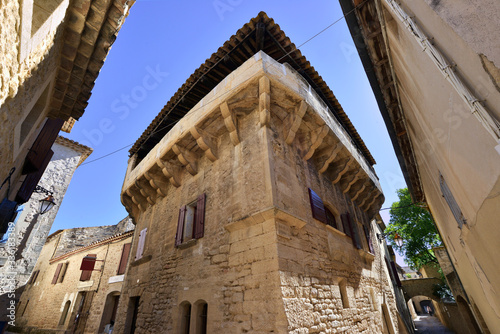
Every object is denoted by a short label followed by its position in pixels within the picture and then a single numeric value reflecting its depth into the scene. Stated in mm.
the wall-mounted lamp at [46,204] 7029
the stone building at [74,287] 12219
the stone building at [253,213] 4223
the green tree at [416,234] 16891
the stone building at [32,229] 10055
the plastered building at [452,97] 2412
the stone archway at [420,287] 16980
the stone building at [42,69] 2566
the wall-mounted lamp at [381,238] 12456
